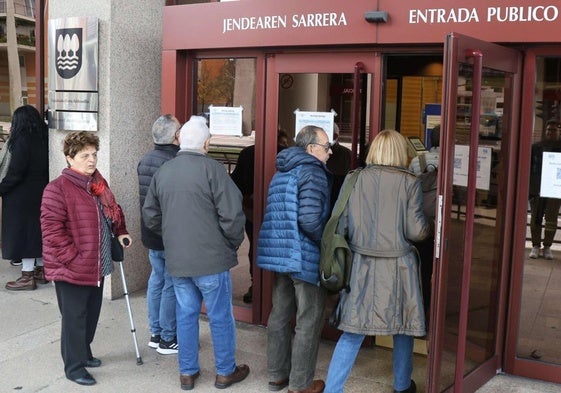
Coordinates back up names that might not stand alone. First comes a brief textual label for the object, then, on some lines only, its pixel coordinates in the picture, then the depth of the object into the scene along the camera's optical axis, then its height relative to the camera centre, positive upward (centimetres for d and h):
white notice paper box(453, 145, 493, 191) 372 -25
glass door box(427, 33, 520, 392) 356 -52
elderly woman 409 -76
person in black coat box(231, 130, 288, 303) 540 -46
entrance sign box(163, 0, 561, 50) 420 +66
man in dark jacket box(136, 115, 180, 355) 470 -103
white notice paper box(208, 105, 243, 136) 542 -3
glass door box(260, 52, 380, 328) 480 +13
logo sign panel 575 +34
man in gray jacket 401 -70
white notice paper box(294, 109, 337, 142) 496 -1
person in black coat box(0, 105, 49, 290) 626 -81
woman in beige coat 373 -67
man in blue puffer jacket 396 -72
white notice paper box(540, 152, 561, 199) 432 -33
